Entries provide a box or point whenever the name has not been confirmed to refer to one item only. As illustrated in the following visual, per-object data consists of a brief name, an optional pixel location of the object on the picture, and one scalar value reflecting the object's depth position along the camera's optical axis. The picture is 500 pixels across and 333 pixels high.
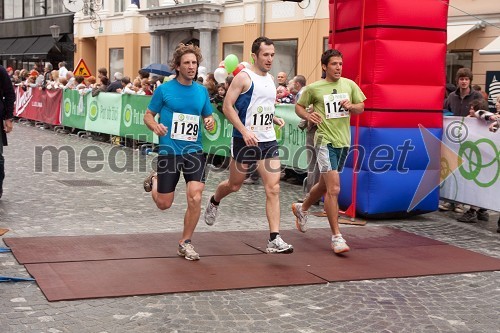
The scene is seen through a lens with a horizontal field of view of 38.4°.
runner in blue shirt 6.29
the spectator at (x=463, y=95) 10.16
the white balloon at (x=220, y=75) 14.34
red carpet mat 5.61
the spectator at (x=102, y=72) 19.67
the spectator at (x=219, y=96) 12.75
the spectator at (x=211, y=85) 13.52
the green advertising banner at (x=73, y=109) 19.53
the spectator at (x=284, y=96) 12.50
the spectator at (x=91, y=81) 20.18
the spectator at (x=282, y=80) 13.94
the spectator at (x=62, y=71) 23.81
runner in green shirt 7.10
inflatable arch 8.67
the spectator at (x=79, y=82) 20.22
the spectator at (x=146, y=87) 17.05
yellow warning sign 23.93
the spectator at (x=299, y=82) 12.24
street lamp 33.06
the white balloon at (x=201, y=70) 18.13
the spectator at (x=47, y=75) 24.44
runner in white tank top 6.60
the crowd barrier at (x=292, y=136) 8.92
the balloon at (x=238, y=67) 12.19
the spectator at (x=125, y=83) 18.37
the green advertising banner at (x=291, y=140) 11.58
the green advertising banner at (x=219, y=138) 13.37
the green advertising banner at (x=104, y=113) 17.67
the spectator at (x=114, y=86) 18.62
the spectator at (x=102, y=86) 18.80
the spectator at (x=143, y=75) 18.16
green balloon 14.64
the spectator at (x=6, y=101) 8.71
